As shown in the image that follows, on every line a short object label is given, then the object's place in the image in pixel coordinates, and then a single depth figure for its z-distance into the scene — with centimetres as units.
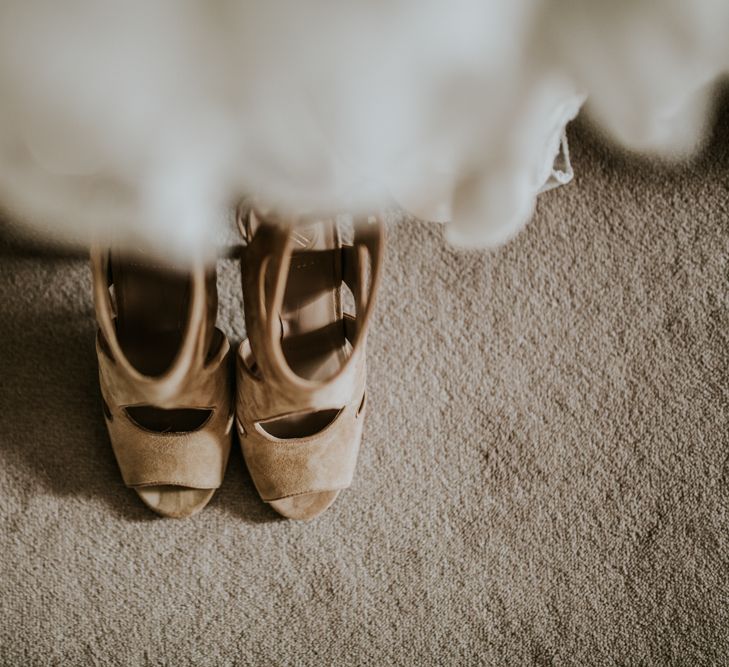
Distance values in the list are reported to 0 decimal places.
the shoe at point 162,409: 71
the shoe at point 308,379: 66
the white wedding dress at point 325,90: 32
